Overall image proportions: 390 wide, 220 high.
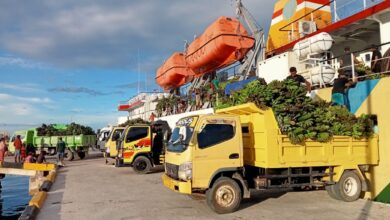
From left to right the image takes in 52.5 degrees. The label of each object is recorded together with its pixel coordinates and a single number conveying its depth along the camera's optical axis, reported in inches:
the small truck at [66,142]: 1181.1
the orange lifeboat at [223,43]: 845.2
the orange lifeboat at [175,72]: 1219.2
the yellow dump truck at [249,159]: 367.6
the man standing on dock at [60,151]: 985.5
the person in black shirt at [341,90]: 474.6
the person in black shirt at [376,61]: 509.2
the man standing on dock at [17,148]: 952.4
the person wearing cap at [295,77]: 489.7
